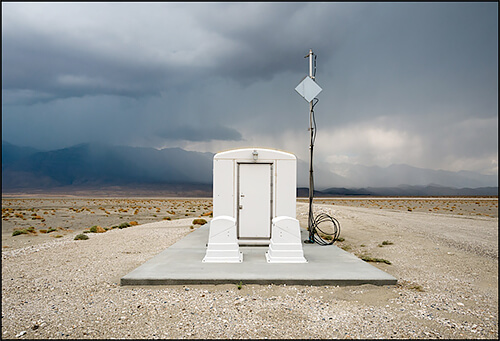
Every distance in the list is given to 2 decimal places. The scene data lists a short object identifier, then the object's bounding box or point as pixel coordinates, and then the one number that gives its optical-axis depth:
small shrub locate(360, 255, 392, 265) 9.24
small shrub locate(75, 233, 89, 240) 14.09
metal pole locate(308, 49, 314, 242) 10.52
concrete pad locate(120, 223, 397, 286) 6.74
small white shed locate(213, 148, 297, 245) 9.92
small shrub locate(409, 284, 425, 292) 6.73
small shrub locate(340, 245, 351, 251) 11.64
